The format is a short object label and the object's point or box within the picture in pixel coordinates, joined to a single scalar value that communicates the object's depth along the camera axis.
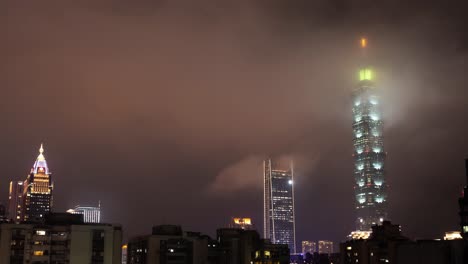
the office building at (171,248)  124.12
